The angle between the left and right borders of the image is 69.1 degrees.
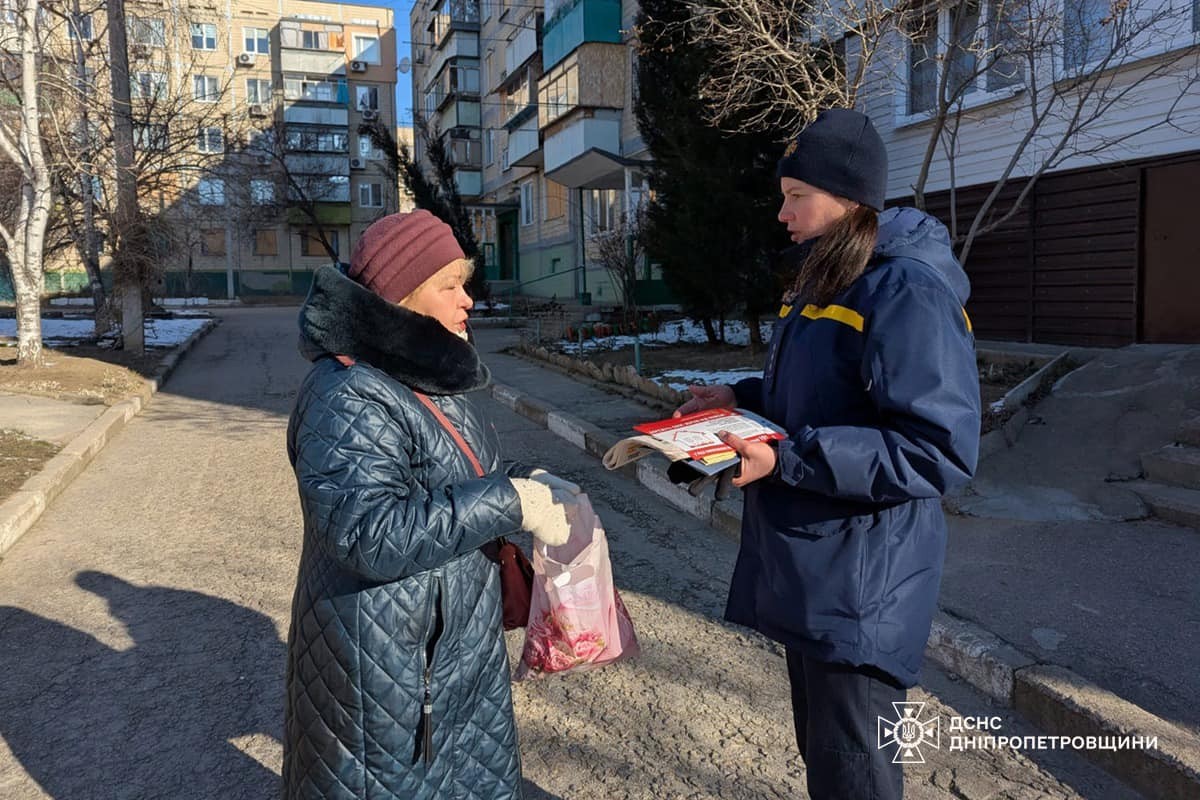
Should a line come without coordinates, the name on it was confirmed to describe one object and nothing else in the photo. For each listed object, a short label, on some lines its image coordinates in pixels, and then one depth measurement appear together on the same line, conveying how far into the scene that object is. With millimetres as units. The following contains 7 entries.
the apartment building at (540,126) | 23062
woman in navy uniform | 1776
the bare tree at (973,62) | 7629
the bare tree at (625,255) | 16562
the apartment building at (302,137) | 46312
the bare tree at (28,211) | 12367
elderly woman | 1777
